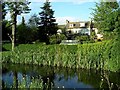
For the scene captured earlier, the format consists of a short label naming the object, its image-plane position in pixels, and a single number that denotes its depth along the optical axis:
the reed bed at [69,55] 24.12
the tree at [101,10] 38.63
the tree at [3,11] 38.21
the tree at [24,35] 48.19
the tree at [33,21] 55.46
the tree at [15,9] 38.12
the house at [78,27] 74.69
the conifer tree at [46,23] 51.15
